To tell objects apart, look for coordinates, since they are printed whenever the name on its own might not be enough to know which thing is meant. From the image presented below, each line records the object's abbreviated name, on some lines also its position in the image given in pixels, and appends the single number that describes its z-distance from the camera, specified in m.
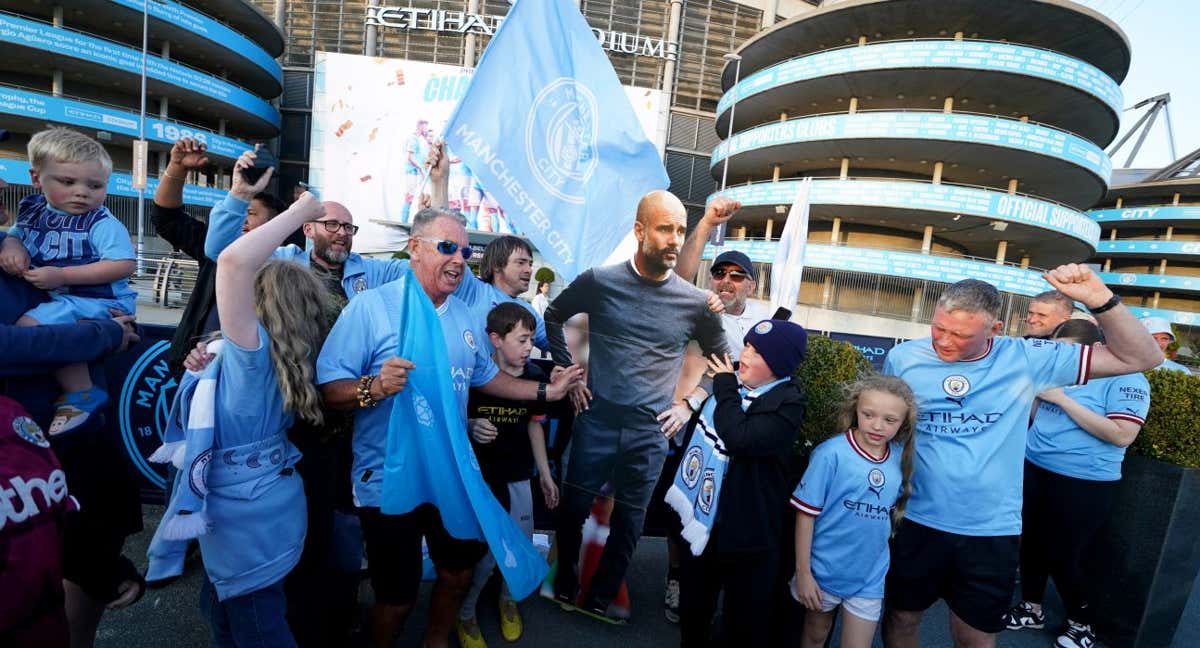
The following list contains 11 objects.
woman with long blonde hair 1.84
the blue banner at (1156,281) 41.06
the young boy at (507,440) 2.75
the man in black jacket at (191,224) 2.75
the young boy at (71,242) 2.20
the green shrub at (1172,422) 3.21
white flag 4.72
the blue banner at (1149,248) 41.31
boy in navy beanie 2.39
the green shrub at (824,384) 2.90
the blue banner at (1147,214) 42.25
